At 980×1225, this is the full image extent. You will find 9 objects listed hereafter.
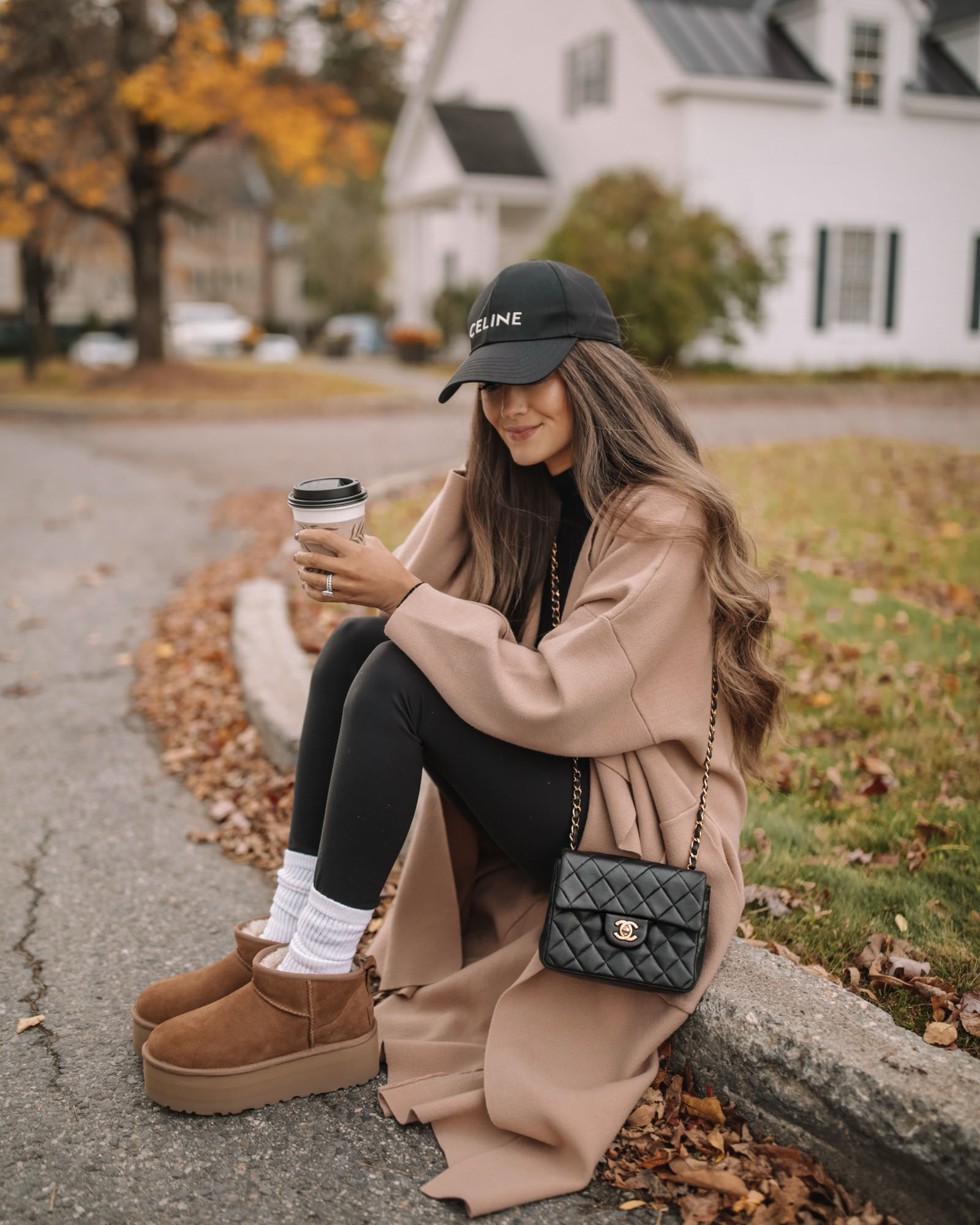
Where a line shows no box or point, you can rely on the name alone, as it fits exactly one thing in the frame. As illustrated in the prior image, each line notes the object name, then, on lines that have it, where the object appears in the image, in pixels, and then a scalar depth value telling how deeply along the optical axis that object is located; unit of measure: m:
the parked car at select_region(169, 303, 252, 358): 35.47
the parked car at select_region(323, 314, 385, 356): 28.45
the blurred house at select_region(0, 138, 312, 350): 22.66
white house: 17.20
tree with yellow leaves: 14.80
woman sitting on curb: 2.10
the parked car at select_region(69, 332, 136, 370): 30.03
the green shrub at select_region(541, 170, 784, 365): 15.35
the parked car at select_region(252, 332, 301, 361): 34.05
